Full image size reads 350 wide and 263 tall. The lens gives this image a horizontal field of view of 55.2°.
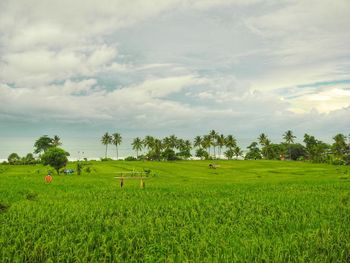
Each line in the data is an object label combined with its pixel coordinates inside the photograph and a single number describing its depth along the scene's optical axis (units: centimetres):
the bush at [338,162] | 13450
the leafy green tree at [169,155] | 17662
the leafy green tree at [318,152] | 16312
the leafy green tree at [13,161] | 13477
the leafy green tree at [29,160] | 13450
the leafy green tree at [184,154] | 19152
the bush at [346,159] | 13512
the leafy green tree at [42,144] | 17638
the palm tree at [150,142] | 19638
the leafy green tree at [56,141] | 18042
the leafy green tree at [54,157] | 7944
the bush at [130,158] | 18669
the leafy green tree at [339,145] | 16174
